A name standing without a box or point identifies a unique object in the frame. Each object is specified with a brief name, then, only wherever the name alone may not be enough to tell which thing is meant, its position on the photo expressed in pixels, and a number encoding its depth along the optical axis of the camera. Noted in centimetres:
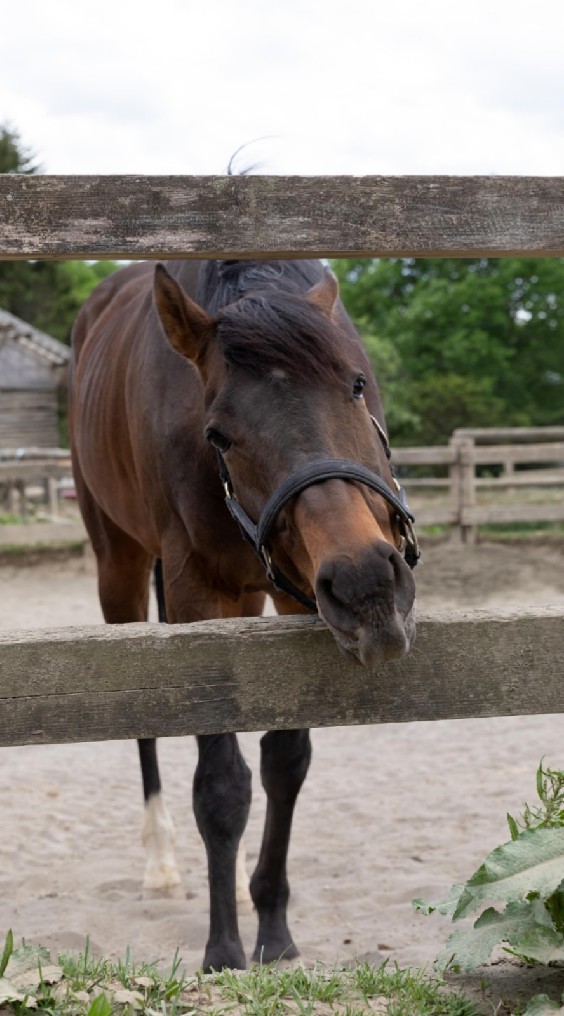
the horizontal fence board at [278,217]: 200
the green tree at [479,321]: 3728
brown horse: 209
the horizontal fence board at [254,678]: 193
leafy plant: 185
